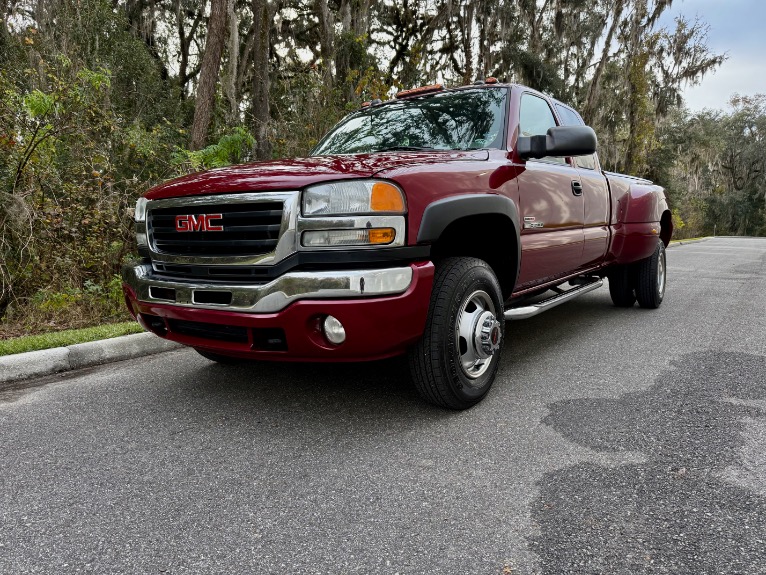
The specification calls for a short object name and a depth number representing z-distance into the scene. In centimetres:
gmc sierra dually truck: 254
